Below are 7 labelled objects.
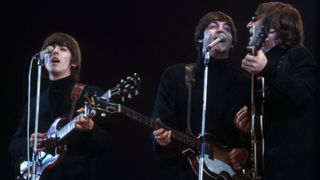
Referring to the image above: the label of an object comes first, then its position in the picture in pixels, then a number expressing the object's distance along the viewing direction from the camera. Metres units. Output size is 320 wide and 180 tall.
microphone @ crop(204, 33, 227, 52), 5.68
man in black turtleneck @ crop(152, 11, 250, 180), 6.71
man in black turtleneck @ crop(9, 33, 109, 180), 7.07
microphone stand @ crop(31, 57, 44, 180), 6.42
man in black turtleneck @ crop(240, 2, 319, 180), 5.36
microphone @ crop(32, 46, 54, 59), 6.63
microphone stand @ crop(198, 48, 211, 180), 5.52
